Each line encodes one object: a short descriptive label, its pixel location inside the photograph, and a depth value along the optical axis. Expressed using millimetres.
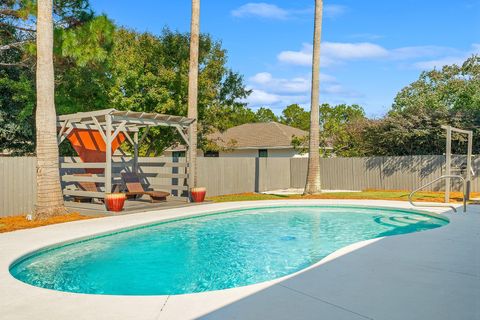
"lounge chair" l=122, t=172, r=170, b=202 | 13749
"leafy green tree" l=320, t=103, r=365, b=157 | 24359
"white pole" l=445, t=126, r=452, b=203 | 12922
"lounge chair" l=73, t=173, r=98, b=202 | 13312
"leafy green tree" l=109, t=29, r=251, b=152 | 20258
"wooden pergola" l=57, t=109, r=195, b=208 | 11648
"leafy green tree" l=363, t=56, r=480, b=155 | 19734
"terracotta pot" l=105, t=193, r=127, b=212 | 11500
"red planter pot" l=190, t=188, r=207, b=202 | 14344
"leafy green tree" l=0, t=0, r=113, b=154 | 13016
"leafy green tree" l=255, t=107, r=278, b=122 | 71194
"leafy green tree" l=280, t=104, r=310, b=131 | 69250
